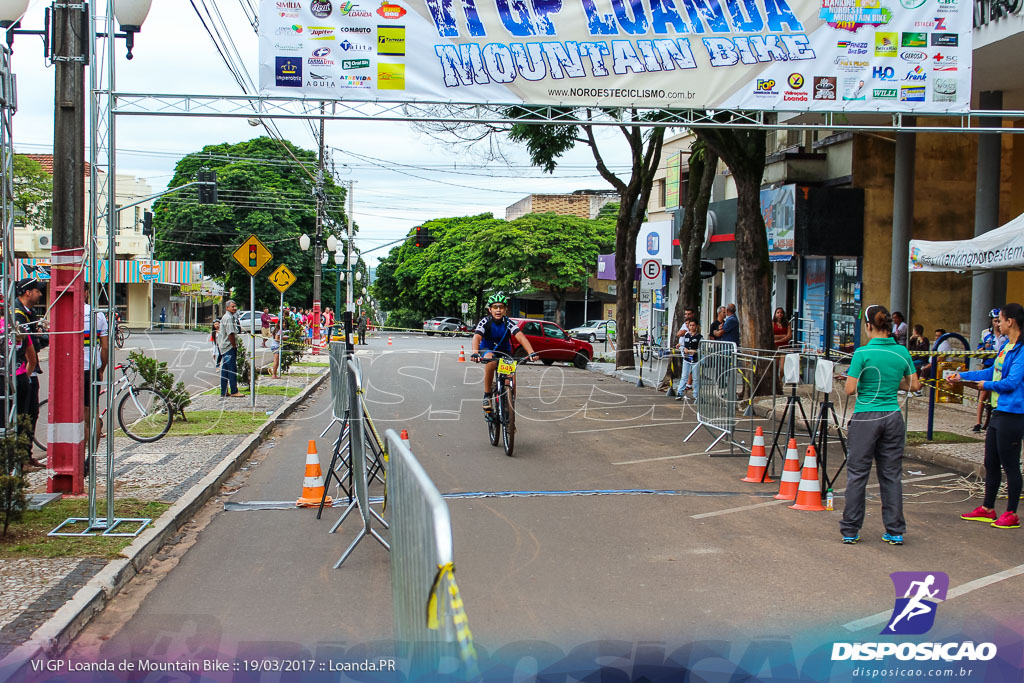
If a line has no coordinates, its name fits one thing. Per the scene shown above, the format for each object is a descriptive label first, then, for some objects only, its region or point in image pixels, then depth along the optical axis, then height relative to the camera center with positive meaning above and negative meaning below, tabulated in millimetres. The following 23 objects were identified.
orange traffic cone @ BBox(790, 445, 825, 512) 8789 -1594
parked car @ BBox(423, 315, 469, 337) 71938 -1084
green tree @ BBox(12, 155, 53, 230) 34906 +4422
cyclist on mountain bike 12578 -297
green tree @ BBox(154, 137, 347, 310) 58312 +5952
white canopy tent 11766 +945
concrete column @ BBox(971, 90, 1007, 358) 17641 +2107
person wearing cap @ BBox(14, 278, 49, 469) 10258 -510
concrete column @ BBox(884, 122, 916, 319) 20359 +2208
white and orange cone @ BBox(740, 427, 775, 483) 10203 -1614
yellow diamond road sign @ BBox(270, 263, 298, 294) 20484 +689
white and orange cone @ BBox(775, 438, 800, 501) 9312 -1567
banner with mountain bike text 10531 +2995
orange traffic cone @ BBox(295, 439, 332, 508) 8930 -1688
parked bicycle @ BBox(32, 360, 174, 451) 12805 -1468
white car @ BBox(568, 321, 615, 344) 49762 -909
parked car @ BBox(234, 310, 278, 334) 51750 -624
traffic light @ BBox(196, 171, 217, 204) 31938 +3973
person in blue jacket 7961 -802
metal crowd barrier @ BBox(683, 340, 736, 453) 11961 -937
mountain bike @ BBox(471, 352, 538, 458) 11766 -1126
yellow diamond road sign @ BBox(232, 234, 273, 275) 16906 +965
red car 32375 -1037
